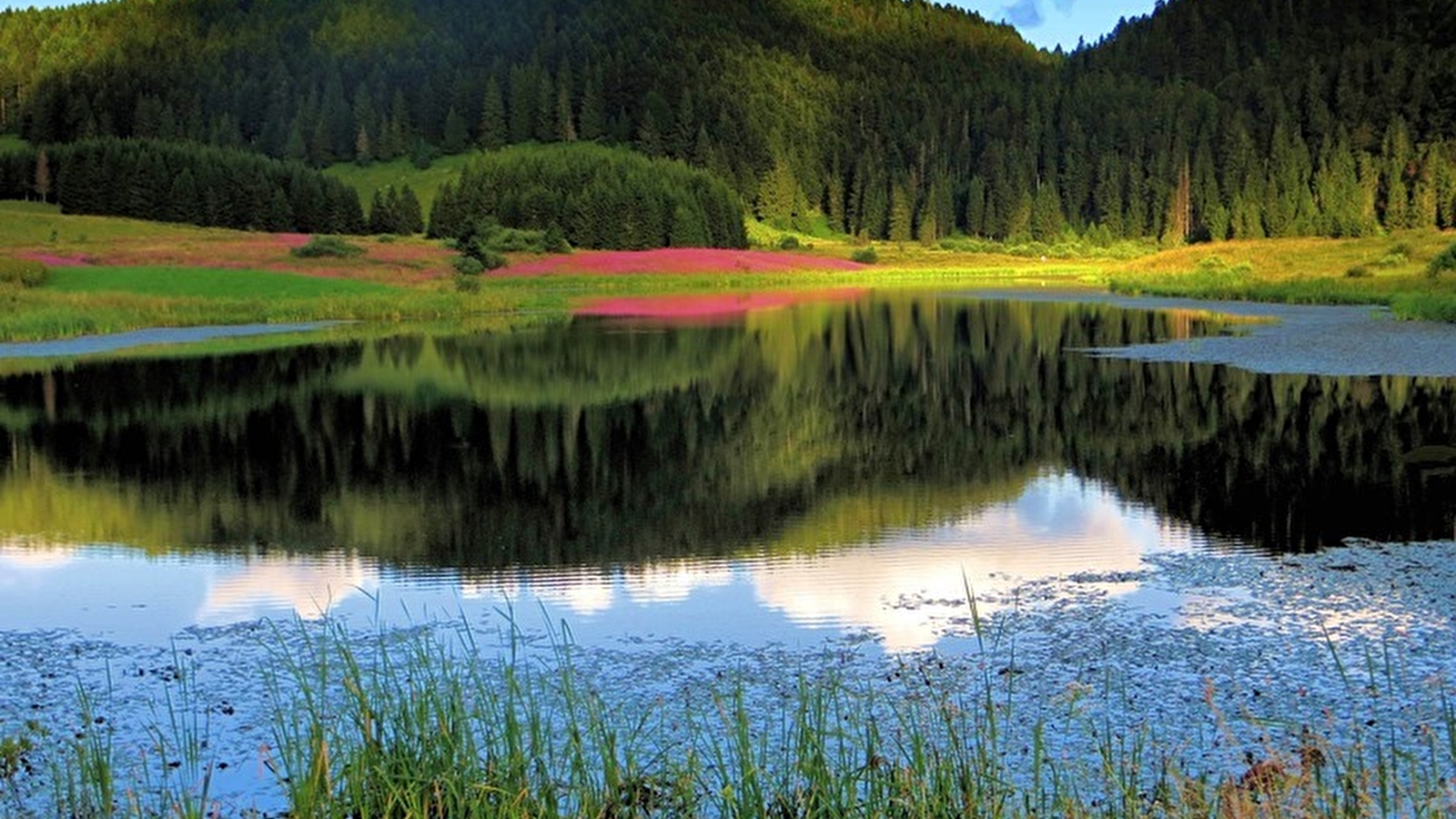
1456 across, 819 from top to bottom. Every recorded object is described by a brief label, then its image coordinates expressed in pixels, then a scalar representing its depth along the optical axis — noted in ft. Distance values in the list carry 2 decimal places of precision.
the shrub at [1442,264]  183.21
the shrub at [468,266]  268.00
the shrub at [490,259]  290.35
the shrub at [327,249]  259.80
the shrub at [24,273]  193.16
